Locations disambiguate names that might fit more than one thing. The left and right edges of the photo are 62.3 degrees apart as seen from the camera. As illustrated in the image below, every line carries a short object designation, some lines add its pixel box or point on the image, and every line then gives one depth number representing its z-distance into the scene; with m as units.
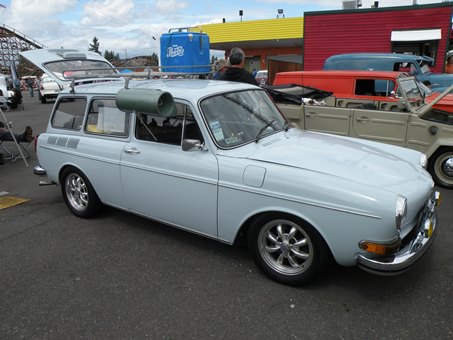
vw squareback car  2.70
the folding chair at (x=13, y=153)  7.37
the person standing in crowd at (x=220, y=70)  5.63
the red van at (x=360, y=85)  7.32
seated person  7.47
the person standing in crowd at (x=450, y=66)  13.48
